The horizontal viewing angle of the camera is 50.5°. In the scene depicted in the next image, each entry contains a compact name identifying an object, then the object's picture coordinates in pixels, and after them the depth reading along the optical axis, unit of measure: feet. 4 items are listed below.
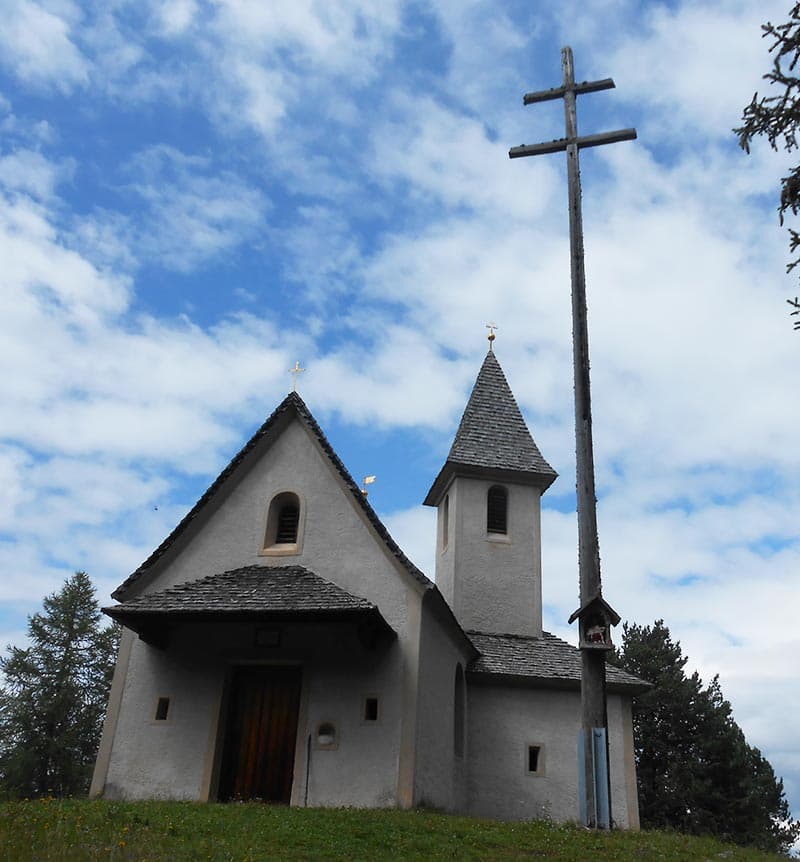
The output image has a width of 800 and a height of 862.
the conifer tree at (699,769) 108.68
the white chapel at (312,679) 47.80
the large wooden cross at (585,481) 39.60
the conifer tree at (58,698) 108.06
